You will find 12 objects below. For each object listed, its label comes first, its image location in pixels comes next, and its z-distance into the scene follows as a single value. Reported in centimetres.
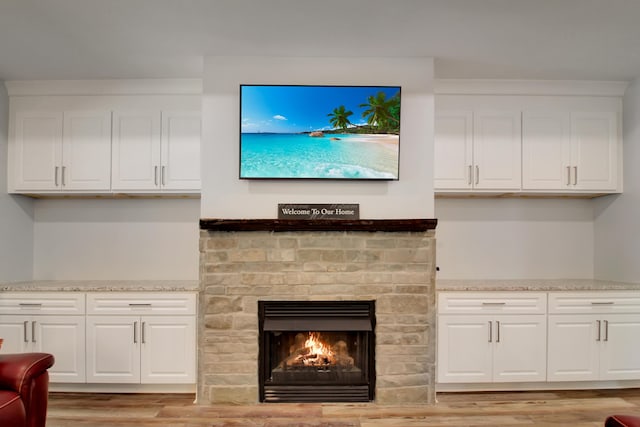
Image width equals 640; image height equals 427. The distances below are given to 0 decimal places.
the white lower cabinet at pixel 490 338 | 349
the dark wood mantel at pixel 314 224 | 320
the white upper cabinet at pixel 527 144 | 381
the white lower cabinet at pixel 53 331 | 346
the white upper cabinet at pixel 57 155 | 380
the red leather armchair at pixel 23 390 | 219
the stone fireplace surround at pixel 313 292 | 325
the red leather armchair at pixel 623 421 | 185
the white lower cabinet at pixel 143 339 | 345
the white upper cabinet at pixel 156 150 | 380
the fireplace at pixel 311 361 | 326
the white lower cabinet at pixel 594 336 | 353
